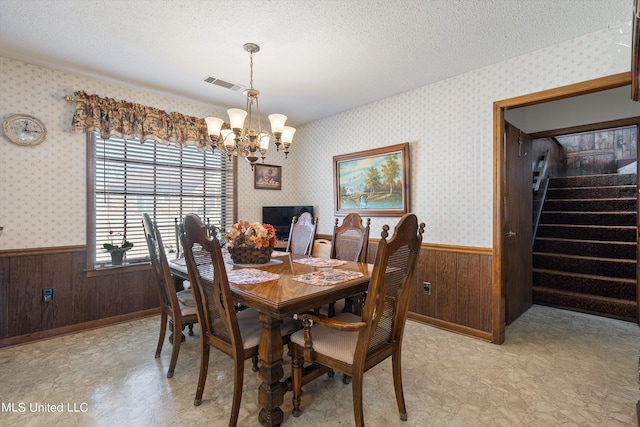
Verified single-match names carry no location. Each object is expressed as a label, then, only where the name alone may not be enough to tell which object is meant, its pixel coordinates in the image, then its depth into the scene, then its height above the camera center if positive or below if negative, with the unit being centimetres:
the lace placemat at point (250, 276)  192 -40
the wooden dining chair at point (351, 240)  276 -23
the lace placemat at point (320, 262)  243 -38
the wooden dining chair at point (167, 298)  216 -65
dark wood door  308 -9
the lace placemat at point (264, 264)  242 -39
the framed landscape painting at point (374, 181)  354 +44
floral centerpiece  238 -21
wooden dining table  154 -47
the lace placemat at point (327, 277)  187 -40
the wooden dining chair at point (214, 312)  160 -55
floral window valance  299 +103
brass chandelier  233 +67
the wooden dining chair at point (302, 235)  311 -20
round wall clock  269 +80
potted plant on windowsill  320 -35
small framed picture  448 +60
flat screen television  445 +0
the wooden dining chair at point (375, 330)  144 -61
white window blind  326 +34
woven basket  242 -31
